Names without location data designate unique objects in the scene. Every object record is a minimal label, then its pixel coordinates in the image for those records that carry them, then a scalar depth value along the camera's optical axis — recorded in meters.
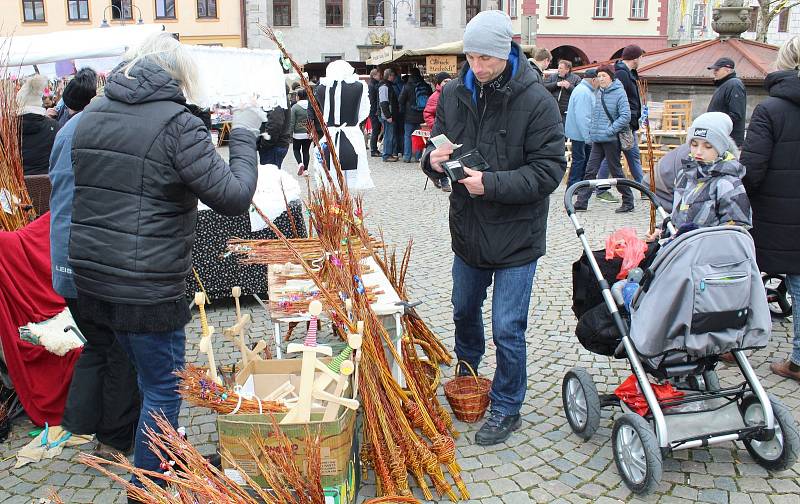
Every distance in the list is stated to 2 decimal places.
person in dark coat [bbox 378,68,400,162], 15.05
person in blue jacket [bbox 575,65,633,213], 8.50
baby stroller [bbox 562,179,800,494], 3.01
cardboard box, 2.61
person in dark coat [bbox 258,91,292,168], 9.02
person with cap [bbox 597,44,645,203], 8.87
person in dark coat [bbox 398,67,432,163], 14.20
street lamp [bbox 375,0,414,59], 35.47
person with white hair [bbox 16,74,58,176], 5.51
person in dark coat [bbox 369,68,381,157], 16.12
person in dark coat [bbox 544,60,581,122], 11.21
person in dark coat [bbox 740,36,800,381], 4.01
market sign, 15.06
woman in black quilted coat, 2.62
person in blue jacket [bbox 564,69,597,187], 9.11
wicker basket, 3.74
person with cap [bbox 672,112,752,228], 3.76
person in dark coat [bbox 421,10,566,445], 3.25
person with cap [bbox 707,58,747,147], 7.57
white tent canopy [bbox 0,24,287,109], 10.74
